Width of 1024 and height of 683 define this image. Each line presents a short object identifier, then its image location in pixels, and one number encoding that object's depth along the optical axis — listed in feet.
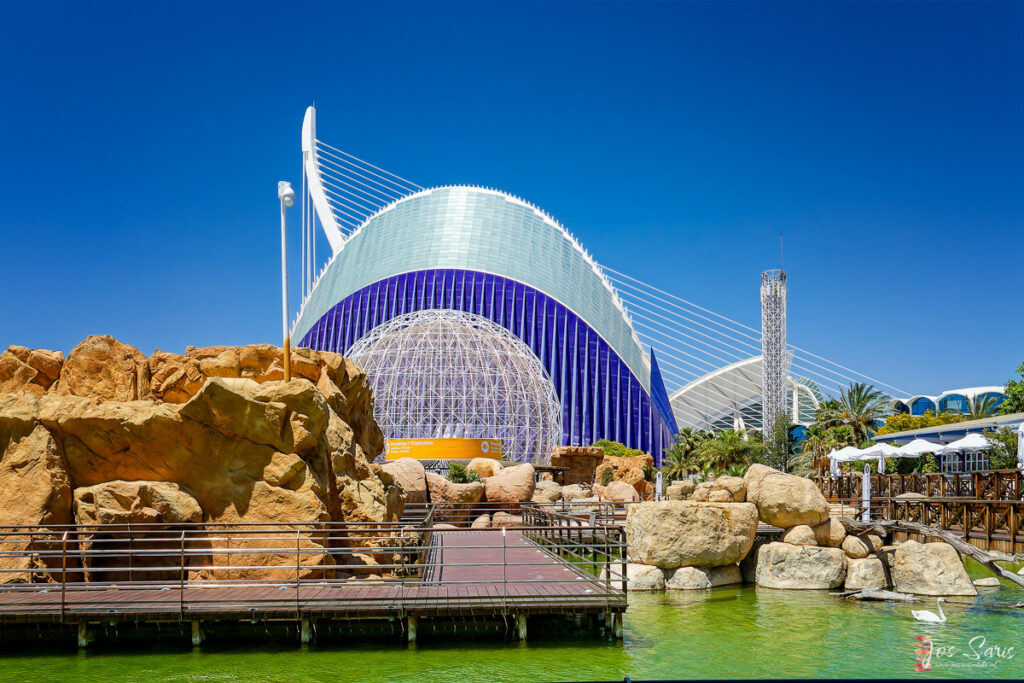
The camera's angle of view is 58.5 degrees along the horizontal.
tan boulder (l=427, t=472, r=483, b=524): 105.50
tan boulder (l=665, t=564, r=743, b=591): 66.03
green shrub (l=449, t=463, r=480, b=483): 125.18
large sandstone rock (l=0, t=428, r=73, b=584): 49.34
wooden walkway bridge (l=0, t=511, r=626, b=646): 43.65
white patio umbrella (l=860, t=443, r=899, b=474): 115.14
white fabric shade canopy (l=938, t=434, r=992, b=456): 99.45
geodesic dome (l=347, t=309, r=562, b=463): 198.70
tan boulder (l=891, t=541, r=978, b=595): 61.36
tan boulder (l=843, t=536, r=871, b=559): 68.80
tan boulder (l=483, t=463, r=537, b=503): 113.60
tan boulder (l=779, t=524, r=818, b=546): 68.59
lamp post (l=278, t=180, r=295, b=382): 59.41
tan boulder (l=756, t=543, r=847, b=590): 66.13
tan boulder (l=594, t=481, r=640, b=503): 132.26
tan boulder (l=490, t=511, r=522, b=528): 105.19
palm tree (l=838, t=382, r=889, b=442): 171.94
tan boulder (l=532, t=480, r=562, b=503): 127.41
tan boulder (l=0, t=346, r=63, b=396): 56.83
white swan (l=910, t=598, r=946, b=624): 51.72
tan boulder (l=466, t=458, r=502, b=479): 135.13
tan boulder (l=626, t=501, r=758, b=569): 66.39
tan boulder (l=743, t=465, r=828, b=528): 69.36
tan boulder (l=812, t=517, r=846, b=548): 69.56
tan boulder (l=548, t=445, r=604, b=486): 178.09
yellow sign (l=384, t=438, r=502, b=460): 154.75
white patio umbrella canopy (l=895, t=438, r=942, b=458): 108.92
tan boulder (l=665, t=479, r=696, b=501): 111.34
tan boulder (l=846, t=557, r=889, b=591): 64.23
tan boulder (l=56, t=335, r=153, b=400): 57.82
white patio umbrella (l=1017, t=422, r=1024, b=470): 83.62
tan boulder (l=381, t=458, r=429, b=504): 100.27
